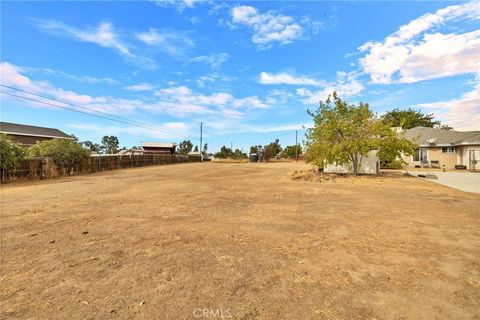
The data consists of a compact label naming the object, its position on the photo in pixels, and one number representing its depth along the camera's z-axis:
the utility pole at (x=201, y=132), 54.86
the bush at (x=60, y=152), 16.61
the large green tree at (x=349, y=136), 15.94
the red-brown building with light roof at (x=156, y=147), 52.50
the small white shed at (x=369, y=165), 18.33
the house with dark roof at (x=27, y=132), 30.25
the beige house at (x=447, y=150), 22.66
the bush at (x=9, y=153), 13.14
